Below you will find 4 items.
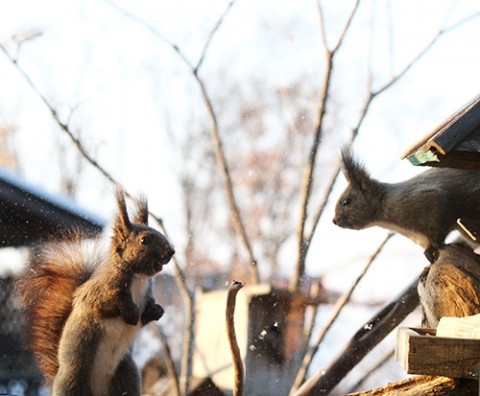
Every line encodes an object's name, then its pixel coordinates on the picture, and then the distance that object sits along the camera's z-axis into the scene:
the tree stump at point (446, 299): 1.17
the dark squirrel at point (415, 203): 1.37
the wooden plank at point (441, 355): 1.13
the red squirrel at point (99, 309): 1.33
